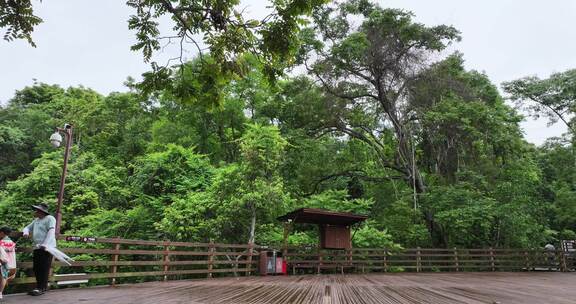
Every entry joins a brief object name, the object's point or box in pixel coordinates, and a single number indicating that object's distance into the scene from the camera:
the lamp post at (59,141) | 10.20
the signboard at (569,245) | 18.91
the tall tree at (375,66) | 16.30
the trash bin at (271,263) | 11.77
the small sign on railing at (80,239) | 6.51
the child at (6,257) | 4.92
